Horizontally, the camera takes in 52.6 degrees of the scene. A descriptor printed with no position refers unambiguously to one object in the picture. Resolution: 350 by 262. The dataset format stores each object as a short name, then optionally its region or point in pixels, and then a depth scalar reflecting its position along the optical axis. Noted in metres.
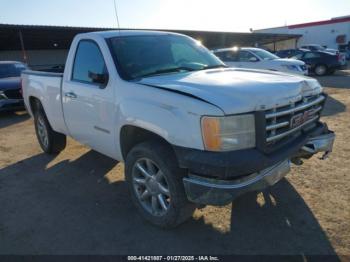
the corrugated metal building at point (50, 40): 22.89
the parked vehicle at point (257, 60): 12.55
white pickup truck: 2.87
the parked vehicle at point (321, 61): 20.12
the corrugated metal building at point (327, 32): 42.84
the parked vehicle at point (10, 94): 10.02
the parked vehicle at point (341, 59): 20.28
